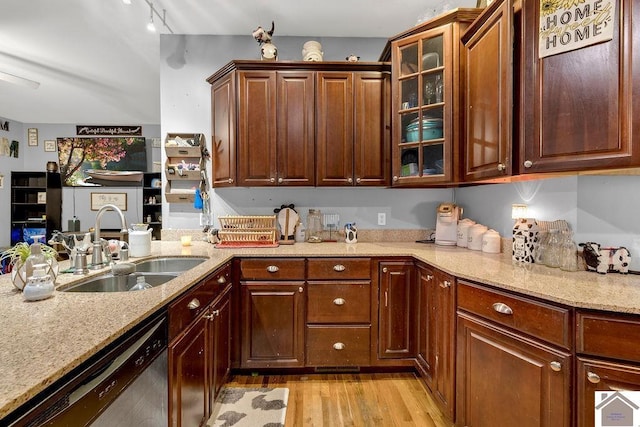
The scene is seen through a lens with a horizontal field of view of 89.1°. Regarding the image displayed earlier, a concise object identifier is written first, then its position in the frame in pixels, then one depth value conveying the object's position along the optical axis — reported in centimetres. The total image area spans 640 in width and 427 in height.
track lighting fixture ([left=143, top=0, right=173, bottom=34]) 251
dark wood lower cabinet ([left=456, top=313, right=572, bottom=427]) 125
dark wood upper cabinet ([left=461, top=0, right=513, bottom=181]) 172
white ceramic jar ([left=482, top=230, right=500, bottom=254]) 230
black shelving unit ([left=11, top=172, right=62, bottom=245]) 622
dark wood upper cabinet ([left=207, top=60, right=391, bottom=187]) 262
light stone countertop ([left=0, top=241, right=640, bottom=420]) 72
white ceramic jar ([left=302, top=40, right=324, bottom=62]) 272
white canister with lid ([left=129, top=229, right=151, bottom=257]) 216
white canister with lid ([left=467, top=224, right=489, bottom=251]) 242
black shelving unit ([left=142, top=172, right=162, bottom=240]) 647
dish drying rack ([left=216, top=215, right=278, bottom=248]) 265
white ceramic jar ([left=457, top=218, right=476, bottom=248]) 255
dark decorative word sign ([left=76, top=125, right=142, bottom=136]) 638
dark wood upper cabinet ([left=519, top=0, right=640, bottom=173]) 130
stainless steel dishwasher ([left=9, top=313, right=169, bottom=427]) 72
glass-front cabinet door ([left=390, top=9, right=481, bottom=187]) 220
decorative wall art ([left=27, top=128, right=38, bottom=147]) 634
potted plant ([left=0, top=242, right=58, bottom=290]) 129
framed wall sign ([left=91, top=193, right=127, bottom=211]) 652
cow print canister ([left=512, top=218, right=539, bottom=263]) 189
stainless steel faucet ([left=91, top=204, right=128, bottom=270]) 175
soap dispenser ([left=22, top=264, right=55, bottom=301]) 119
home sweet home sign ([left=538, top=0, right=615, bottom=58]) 135
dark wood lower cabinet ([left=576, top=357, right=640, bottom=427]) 112
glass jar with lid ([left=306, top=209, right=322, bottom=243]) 296
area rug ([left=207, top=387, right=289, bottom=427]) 189
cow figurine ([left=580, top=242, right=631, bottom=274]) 159
